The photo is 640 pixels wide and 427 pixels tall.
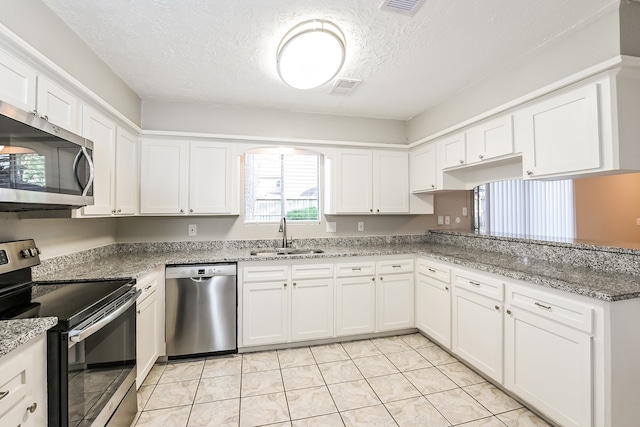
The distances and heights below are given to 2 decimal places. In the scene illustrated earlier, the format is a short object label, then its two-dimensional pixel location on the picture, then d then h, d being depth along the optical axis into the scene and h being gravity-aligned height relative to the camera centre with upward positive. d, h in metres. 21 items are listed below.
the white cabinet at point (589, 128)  1.69 +0.56
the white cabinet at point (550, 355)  1.59 -0.83
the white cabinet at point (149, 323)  2.12 -0.82
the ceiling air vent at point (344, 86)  2.65 +1.26
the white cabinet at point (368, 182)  3.38 +0.43
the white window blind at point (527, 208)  4.09 +0.15
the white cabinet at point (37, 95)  1.36 +0.67
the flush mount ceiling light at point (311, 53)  1.86 +1.10
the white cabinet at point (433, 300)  2.70 -0.81
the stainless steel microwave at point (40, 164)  1.18 +0.27
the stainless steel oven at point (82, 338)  1.19 -0.56
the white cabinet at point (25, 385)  0.96 -0.59
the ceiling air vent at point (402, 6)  1.66 +1.23
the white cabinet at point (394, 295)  3.09 -0.82
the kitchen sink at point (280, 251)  3.16 -0.36
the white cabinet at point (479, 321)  2.13 -0.82
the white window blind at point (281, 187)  3.49 +0.40
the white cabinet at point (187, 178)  2.90 +0.42
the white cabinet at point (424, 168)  3.24 +0.58
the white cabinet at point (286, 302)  2.79 -0.81
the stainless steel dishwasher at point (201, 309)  2.60 -0.81
